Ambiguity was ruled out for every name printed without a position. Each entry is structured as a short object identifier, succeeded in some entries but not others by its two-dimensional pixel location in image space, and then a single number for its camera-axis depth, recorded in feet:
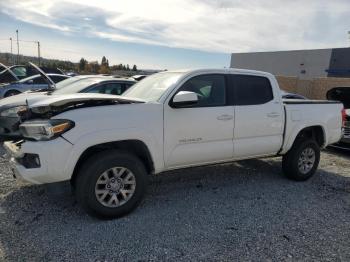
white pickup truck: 11.78
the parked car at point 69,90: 21.72
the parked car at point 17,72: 42.78
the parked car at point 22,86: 38.86
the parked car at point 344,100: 24.44
